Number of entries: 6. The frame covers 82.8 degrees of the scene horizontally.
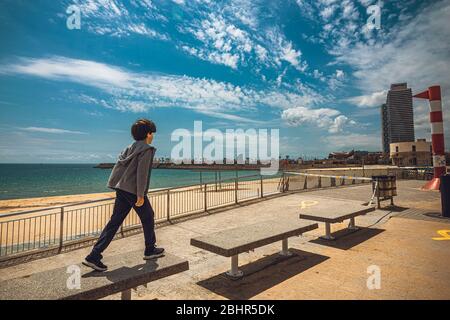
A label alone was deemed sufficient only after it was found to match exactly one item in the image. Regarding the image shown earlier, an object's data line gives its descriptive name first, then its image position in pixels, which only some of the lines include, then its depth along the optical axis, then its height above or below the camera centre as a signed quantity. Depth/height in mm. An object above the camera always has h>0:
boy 3123 -195
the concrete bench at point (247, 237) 3656 -1074
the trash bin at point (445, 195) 7875 -821
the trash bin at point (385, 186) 9781 -658
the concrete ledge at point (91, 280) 2346 -1123
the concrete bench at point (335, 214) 5535 -1028
